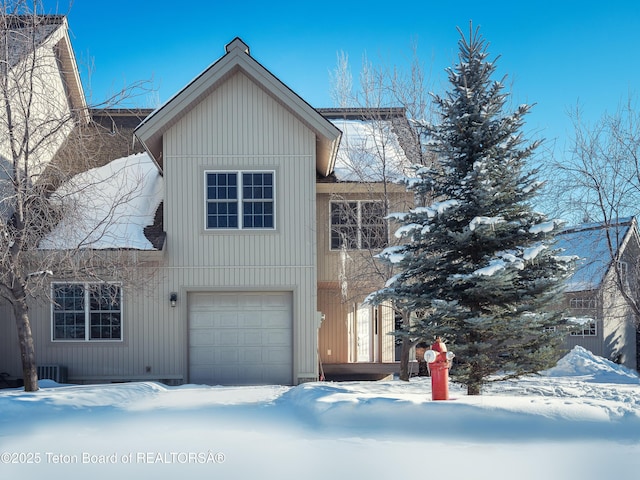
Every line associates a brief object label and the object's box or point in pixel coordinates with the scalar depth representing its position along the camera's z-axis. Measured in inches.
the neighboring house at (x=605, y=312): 920.9
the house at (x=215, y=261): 594.5
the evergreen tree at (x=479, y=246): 412.5
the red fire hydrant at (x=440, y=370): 385.1
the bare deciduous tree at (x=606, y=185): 647.1
